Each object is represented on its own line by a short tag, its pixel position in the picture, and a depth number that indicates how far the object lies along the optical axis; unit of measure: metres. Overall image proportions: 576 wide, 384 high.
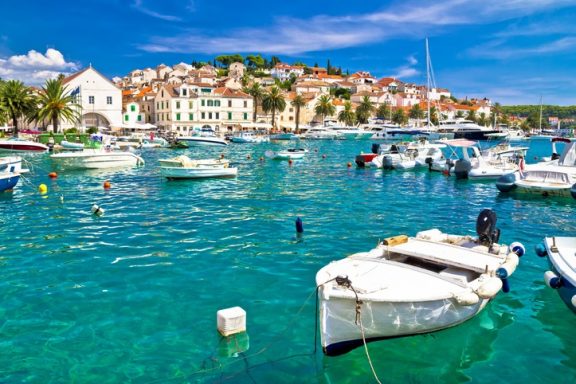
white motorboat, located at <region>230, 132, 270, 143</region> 87.31
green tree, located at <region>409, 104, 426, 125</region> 162.25
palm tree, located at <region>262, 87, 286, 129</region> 120.38
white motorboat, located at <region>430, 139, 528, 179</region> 35.03
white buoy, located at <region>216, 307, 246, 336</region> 9.09
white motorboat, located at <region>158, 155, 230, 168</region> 32.38
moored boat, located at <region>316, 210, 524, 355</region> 7.61
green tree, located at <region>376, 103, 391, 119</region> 158.52
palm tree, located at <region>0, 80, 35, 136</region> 69.88
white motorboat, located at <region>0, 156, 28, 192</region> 25.23
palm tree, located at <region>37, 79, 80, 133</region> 71.19
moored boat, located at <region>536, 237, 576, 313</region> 9.27
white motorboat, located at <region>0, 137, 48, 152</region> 45.64
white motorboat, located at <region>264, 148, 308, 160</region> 50.94
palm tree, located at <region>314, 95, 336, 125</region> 136.62
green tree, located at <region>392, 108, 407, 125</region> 156.00
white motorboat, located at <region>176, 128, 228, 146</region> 75.56
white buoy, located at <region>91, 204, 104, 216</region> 20.67
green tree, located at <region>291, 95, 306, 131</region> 130.65
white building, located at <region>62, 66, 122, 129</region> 88.88
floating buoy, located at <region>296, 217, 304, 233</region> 17.19
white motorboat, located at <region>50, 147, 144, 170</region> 39.41
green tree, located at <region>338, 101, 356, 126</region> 142.75
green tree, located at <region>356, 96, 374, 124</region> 147.11
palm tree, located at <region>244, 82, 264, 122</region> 123.70
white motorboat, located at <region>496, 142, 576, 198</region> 26.53
